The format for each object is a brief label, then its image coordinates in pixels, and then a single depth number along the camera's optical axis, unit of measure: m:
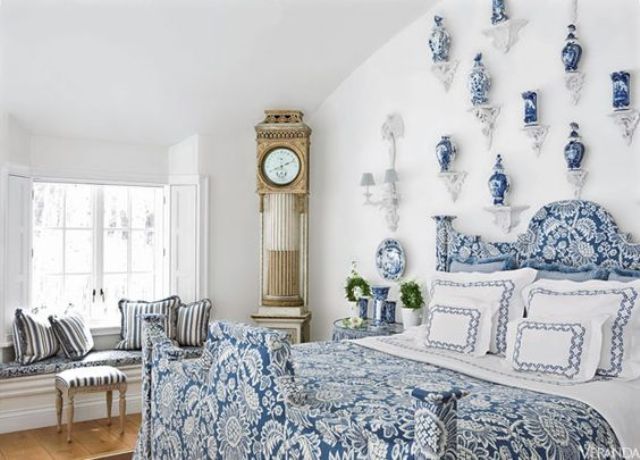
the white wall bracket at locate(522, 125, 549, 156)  3.67
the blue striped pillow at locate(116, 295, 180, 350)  4.85
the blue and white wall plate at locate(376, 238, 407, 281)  4.65
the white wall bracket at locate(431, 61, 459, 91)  4.27
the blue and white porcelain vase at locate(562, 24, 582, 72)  3.45
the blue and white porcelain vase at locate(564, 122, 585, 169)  3.44
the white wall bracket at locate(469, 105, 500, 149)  3.97
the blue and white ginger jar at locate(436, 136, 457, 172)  4.21
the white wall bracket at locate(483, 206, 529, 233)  3.81
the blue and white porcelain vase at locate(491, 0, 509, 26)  3.87
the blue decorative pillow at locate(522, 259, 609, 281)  3.17
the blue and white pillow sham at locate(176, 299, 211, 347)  4.94
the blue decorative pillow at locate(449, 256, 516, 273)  3.63
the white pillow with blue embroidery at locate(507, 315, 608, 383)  2.65
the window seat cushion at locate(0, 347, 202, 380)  4.20
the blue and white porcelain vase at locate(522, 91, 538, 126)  3.68
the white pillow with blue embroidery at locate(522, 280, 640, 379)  2.70
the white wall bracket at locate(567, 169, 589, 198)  3.44
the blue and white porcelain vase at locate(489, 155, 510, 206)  3.85
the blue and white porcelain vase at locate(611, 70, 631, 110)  3.23
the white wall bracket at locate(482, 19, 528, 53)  3.81
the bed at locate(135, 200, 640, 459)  1.86
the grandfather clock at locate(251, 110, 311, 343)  5.22
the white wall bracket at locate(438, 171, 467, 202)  4.19
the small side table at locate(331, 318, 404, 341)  4.23
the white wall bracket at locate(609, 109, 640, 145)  3.22
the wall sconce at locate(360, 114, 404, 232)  4.68
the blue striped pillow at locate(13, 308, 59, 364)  4.29
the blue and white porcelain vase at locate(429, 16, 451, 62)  4.28
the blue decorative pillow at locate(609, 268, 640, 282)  3.01
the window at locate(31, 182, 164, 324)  4.94
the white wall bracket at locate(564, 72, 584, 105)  3.46
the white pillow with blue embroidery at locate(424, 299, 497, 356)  3.19
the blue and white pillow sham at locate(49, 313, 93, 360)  4.46
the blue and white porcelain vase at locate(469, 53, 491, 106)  3.98
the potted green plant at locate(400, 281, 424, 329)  4.27
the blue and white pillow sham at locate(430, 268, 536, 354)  3.23
